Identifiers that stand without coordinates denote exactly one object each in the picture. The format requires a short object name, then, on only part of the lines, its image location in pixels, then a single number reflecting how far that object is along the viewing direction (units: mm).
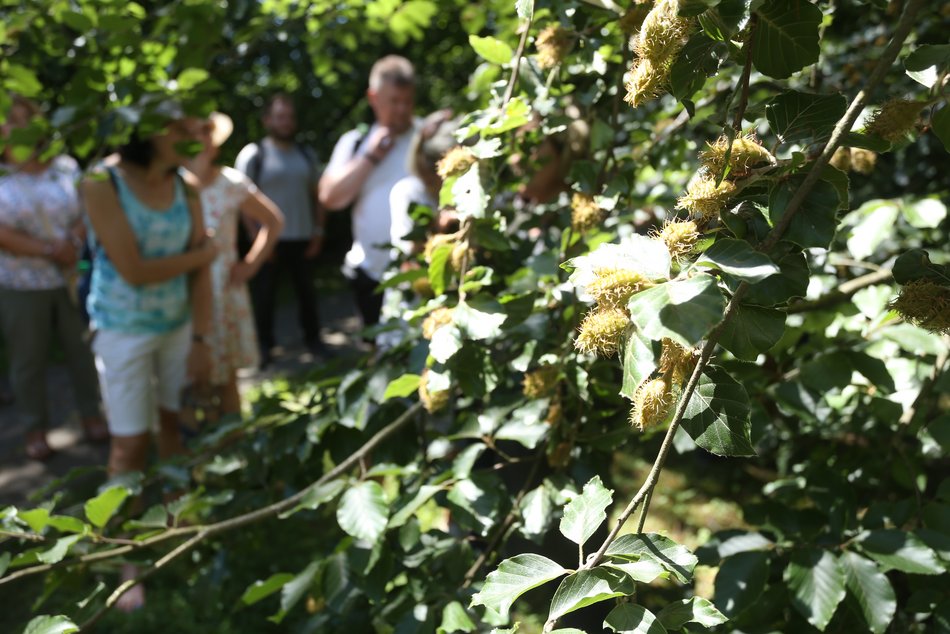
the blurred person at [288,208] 5883
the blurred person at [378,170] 3684
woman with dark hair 2850
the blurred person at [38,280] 3982
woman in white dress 3799
